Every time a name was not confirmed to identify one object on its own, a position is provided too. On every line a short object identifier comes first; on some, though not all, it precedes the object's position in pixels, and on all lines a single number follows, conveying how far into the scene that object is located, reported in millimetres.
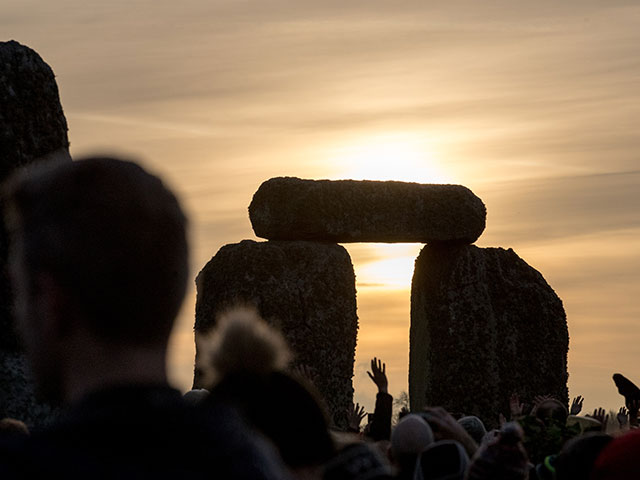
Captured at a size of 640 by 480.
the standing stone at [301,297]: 12688
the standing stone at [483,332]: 13852
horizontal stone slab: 13203
